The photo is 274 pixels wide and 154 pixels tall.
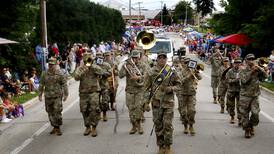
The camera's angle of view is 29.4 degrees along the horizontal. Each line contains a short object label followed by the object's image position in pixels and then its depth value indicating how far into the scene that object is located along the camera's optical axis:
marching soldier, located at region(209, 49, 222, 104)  17.51
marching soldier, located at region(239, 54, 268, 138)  11.66
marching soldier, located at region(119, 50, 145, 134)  12.31
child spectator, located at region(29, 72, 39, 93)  21.14
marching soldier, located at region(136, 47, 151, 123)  12.88
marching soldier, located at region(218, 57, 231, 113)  15.41
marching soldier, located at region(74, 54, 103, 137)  12.19
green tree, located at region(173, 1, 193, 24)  157.35
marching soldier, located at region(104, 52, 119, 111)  15.31
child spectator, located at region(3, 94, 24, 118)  15.07
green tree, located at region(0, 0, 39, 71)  23.36
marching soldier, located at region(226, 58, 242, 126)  13.55
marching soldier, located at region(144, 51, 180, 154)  10.07
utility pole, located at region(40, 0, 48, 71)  24.12
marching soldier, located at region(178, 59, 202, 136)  12.27
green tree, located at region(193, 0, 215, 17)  64.72
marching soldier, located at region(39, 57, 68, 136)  12.37
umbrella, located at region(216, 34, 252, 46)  30.98
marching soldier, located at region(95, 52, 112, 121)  13.98
